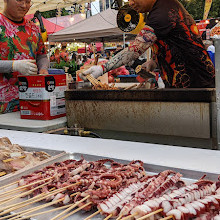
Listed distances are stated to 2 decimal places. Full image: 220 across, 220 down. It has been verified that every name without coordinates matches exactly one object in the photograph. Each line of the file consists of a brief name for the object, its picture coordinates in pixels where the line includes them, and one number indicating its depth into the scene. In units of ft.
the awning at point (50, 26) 49.31
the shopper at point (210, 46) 30.76
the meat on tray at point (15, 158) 5.49
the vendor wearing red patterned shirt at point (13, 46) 10.15
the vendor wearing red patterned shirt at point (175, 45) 8.20
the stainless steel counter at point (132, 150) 5.14
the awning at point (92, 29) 33.37
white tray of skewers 3.48
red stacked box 8.96
